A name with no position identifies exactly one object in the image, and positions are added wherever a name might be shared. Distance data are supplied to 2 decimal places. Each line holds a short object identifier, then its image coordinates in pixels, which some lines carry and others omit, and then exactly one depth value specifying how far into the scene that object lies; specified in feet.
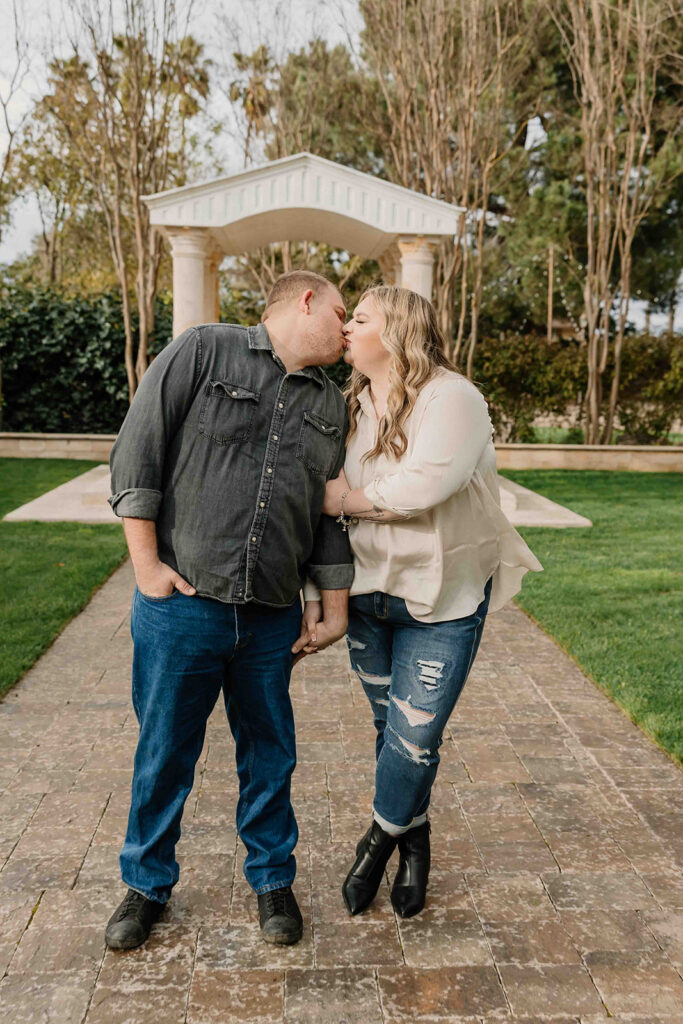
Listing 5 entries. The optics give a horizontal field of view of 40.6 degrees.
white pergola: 33.47
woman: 7.86
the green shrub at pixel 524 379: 53.93
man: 7.70
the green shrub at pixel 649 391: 54.08
